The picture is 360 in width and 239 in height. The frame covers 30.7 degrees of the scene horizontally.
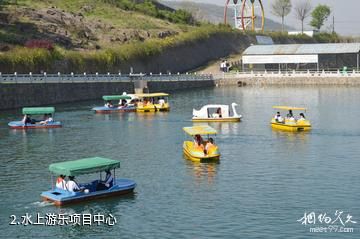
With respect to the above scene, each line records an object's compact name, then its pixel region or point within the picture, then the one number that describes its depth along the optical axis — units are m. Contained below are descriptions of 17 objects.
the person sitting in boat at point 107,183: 35.25
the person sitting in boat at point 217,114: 68.56
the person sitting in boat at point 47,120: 64.62
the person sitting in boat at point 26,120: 63.91
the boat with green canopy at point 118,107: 78.25
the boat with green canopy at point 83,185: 34.00
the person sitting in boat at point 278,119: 60.25
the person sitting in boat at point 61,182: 34.76
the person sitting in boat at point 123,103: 81.72
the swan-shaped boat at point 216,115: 67.81
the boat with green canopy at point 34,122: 63.84
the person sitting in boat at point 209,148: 44.53
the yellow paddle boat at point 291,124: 58.78
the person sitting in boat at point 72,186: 34.28
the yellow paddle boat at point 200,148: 44.53
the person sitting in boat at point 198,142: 44.86
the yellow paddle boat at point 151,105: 80.19
